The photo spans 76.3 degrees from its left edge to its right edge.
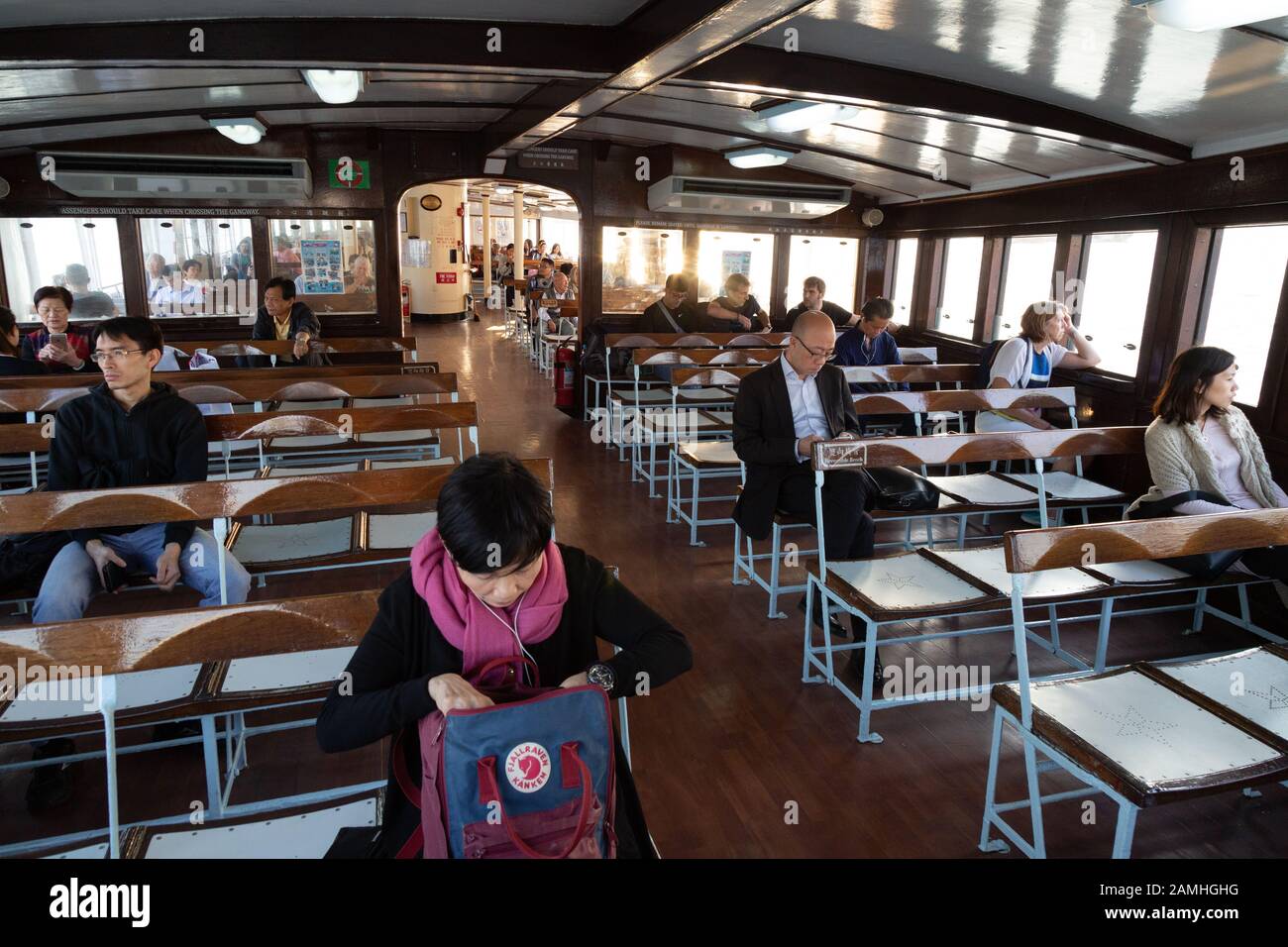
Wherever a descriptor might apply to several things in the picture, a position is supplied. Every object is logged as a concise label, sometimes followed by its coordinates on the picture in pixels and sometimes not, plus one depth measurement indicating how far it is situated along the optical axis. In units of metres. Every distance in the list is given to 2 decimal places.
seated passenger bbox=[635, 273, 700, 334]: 8.08
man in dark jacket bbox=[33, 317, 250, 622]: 2.93
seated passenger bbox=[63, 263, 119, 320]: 7.72
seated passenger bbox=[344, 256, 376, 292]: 8.50
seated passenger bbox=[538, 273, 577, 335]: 11.03
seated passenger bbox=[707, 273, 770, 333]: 7.98
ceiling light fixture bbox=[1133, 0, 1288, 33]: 2.49
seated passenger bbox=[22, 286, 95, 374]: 5.24
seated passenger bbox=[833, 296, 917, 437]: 6.12
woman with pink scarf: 1.52
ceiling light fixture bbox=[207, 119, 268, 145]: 6.22
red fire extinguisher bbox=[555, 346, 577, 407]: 8.64
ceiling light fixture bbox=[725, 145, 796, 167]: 6.97
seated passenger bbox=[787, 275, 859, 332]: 6.70
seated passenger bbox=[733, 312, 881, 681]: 3.77
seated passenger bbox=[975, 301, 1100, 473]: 5.35
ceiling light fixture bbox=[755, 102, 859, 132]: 4.74
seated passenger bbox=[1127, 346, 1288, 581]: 3.55
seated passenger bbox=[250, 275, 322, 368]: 6.21
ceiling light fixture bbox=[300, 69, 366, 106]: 4.34
